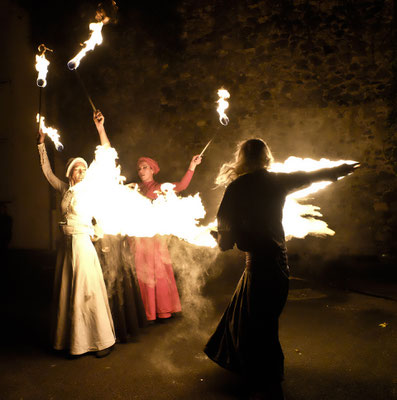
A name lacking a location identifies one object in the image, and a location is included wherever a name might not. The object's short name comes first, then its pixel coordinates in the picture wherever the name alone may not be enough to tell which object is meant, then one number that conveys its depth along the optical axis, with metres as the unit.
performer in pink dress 5.24
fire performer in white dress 4.15
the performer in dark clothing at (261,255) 3.03
